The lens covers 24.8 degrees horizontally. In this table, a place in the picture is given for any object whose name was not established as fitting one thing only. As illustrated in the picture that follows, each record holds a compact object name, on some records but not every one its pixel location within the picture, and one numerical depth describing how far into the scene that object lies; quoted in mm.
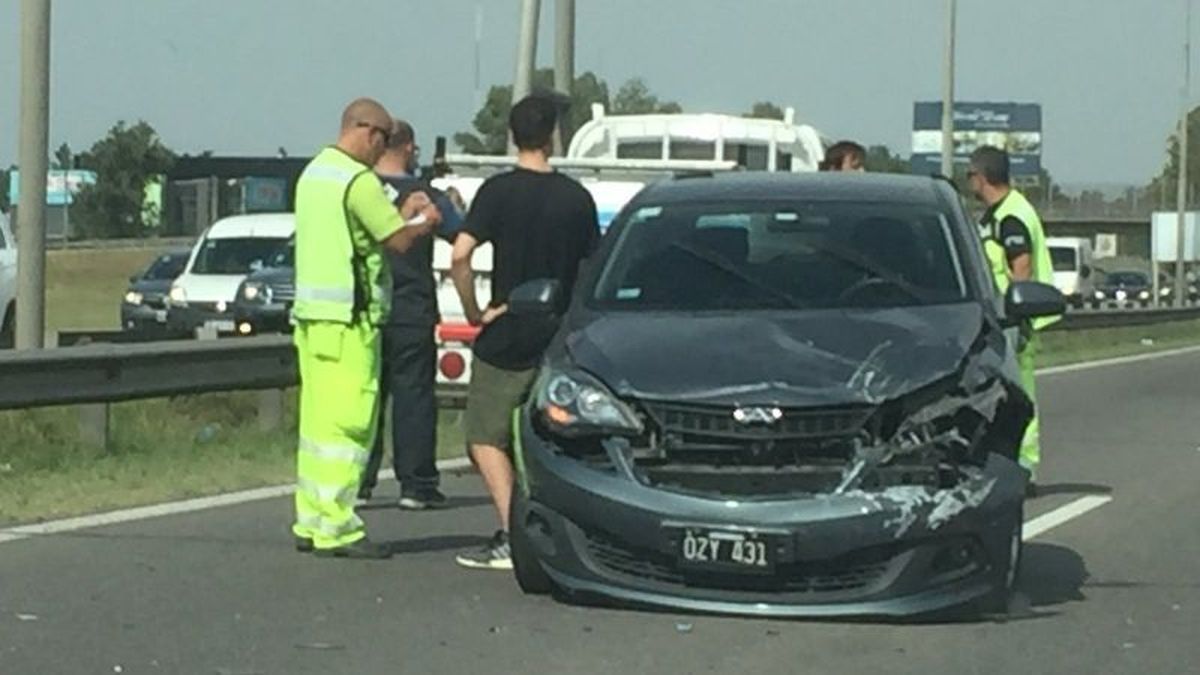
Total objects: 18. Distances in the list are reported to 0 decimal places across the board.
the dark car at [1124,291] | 77625
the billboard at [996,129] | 102188
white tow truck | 26609
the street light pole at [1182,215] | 65812
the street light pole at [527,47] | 24734
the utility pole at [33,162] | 19359
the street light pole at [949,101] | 40938
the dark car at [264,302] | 27922
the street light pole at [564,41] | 25914
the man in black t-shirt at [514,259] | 10875
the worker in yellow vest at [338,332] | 10711
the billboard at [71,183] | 107438
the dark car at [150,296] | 35188
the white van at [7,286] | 25062
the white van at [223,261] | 31500
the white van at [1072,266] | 62812
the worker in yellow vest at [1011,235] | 13953
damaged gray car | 8828
